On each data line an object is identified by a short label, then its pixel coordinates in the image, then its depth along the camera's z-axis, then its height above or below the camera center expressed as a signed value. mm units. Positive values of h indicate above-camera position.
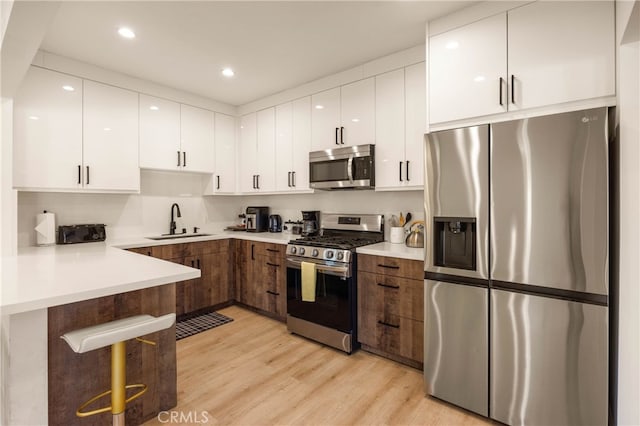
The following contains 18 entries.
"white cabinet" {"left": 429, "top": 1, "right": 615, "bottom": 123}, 1636 +875
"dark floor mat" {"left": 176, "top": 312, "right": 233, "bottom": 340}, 3109 -1200
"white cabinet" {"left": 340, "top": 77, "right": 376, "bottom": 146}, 2943 +935
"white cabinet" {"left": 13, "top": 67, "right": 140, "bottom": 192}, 2609 +693
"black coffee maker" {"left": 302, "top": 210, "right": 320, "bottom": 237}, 3644 -153
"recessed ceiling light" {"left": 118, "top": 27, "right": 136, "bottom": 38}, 2332 +1350
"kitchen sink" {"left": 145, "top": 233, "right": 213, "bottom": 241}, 3547 -302
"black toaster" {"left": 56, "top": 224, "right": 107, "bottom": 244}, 2932 -220
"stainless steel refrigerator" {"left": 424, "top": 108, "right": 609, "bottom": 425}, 1561 -334
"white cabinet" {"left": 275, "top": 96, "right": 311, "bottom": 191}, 3465 +752
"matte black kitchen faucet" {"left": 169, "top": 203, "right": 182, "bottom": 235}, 3799 -189
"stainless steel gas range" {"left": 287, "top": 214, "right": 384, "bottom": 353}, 2658 -674
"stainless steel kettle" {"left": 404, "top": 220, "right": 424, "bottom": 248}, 2629 -245
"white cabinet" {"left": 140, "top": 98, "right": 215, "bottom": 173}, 3361 +855
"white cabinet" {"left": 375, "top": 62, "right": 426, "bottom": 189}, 2660 +726
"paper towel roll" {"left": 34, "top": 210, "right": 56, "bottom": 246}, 2814 -161
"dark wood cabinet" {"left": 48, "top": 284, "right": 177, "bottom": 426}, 1519 -815
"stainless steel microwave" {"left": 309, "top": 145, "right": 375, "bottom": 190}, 2914 +412
